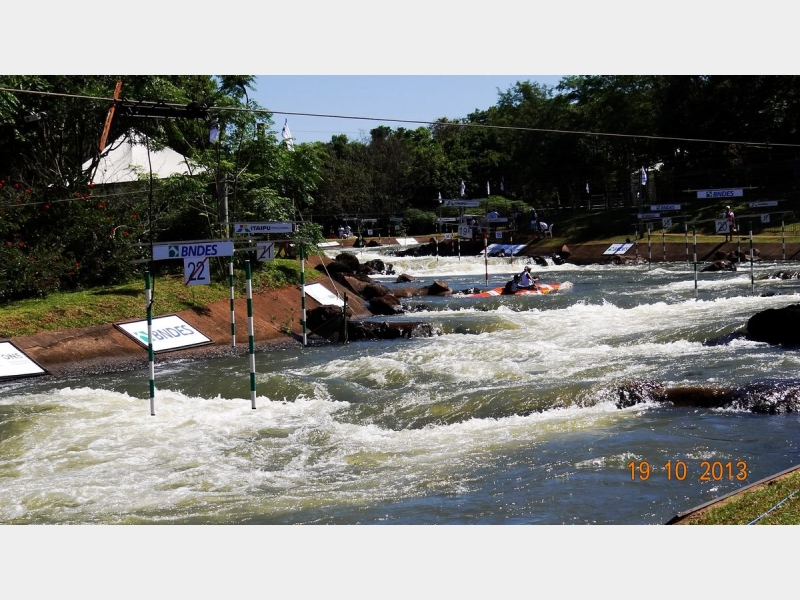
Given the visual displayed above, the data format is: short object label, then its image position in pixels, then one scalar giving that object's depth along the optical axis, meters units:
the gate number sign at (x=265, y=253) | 26.21
